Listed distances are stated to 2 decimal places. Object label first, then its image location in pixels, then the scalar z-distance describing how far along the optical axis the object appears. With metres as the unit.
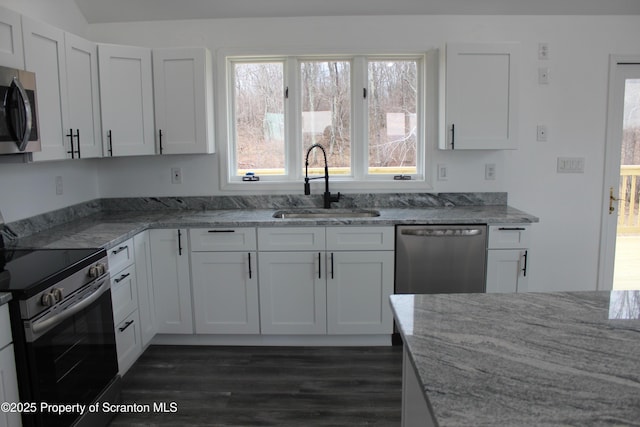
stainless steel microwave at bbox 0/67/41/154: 2.16
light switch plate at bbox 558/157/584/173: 3.63
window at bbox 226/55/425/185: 3.67
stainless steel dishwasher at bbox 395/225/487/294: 3.12
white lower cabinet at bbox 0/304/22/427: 1.77
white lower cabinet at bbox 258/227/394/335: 3.17
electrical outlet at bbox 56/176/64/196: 3.21
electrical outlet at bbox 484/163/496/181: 3.64
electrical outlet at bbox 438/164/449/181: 3.66
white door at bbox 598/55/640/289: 3.57
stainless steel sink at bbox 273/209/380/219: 3.60
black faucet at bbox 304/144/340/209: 3.56
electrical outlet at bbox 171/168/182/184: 3.72
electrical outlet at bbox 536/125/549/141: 3.59
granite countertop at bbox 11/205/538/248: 2.74
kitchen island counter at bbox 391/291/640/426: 0.98
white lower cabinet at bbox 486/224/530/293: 3.13
